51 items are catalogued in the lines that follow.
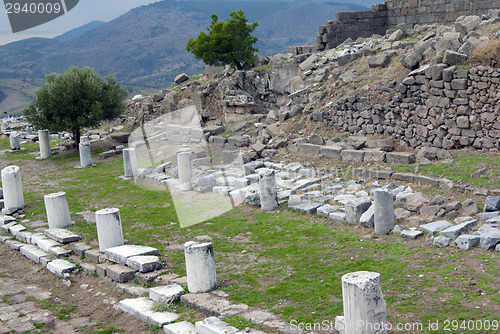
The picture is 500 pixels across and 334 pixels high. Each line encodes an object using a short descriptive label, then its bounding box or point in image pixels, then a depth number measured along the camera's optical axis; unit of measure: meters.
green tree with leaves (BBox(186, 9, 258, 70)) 29.47
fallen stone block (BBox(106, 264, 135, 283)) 9.44
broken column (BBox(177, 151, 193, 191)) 16.05
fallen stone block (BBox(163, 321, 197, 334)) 7.41
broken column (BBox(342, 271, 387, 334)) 6.42
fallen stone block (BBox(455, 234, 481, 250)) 9.09
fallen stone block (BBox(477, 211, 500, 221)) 10.34
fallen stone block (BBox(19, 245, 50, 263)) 11.24
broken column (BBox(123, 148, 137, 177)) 18.42
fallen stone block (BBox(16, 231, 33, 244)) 12.38
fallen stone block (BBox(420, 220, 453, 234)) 10.01
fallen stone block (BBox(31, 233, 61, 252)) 11.52
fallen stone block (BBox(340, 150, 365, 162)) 16.58
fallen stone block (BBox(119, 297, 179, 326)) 7.82
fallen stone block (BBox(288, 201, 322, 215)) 12.48
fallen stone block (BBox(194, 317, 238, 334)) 7.06
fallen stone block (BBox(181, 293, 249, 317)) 7.72
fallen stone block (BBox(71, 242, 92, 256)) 10.93
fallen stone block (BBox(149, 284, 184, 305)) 8.30
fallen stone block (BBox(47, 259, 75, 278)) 10.22
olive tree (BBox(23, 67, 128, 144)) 22.98
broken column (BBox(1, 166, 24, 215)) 14.91
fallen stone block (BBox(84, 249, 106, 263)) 10.38
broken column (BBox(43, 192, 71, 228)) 12.65
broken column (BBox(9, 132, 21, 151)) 27.09
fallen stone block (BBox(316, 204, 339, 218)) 12.09
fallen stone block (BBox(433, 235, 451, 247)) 9.38
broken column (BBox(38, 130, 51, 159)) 23.97
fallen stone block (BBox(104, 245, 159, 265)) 9.94
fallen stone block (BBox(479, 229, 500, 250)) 8.94
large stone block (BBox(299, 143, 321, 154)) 18.12
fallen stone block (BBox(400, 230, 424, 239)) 9.98
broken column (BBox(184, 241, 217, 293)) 8.49
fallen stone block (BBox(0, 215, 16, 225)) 13.93
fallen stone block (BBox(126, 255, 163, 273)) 9.48
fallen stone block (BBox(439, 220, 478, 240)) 9.52
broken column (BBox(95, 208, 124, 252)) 10.68
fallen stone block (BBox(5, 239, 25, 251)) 12.15
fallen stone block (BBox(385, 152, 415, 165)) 15.56
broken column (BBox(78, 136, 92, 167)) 21.33
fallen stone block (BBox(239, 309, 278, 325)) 7.42
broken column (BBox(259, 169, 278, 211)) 13.08
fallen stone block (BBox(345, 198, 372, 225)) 11.28
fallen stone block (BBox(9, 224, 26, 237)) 13.01
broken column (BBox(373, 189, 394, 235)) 10.51
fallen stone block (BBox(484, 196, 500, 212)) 10.72
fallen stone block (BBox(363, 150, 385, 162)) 16.12
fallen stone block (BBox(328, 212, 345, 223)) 11.62
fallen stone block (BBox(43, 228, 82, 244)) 11.62
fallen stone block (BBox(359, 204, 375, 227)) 10.96
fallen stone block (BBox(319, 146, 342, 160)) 17.33
